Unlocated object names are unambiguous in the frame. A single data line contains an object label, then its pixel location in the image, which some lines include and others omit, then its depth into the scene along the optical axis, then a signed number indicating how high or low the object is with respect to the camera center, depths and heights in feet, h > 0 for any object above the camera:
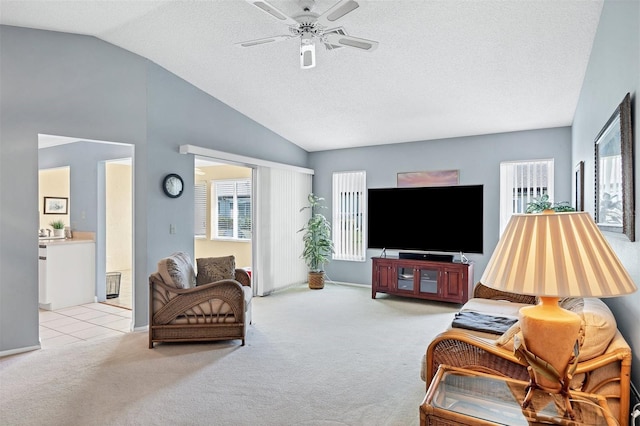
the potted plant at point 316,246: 21.11 -1.83
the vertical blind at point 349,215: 21.72 -0.04
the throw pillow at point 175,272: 11.98 -1.90
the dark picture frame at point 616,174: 6.04 +0.77
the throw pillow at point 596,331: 5.62 -1.79
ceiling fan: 8.13 +4.43
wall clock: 14.96 +1.20
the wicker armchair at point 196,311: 11.89 -3.13
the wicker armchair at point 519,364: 5.37 -2.47
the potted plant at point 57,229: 18.92 -0.75
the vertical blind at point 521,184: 17.07 +1.44
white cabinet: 16.61 -2.74
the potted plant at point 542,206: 11.98 +0.32
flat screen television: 17.21 -0.19
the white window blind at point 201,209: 26.73 +0.39
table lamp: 4.36 -0.73
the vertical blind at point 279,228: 19.57 -0.75
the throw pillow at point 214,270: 13.82 -2.09
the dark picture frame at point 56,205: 21.56 +0.55
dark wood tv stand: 16.92 -3.09
